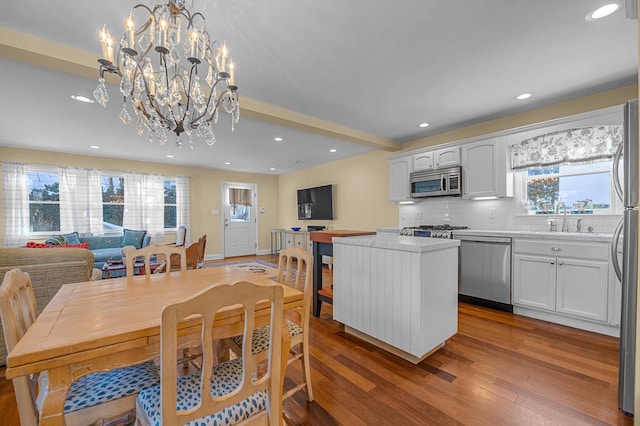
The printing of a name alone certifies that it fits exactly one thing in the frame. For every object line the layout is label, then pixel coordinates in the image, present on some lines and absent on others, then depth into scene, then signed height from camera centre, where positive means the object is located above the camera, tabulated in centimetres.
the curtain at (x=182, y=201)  664 +24
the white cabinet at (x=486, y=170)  347 +51
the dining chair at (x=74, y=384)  100 -76
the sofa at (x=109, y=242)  478 -61
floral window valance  284 +70
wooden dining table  89 -46
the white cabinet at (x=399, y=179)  453 +52
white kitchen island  200 -67
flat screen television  645 +17
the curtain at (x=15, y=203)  481 +16
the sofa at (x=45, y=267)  213 -44
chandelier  157 +90
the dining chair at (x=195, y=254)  412 -66
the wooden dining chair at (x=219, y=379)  82 -63
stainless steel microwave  386 +40
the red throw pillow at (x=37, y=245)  327 -43
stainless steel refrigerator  154 -30
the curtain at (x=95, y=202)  557 +20
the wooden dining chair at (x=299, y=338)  155 -77
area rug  606 -128
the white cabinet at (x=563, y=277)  256 -71
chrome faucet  316 -13
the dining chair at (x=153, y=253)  205 -34
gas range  361 -30
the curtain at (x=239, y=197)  766 +38
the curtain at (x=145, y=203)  600 +18
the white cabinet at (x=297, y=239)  639 -72
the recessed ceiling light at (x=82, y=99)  293 +125
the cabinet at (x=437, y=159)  390 +76
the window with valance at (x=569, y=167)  291 +49
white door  752 -23
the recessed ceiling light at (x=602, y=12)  172 +128
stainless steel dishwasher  316 -76
